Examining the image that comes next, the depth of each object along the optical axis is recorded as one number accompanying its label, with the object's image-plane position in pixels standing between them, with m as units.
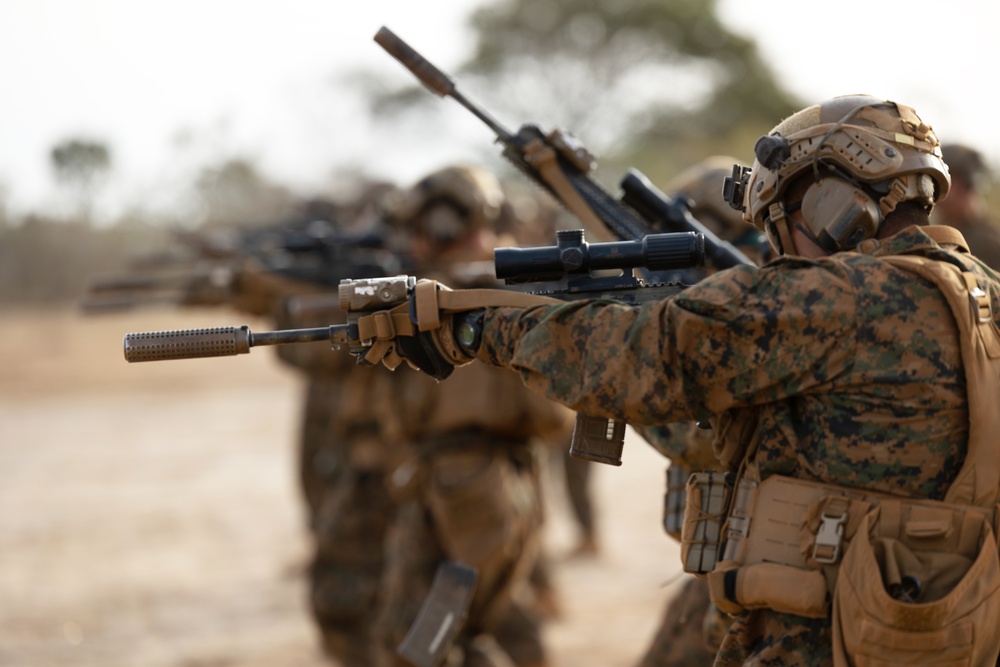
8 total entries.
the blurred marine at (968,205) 14.66
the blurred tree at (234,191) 79.62
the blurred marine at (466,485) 13.05
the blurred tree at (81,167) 75.19
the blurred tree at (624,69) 56.84
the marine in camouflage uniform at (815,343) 5.94
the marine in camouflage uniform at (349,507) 15.73
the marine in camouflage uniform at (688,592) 8.43
